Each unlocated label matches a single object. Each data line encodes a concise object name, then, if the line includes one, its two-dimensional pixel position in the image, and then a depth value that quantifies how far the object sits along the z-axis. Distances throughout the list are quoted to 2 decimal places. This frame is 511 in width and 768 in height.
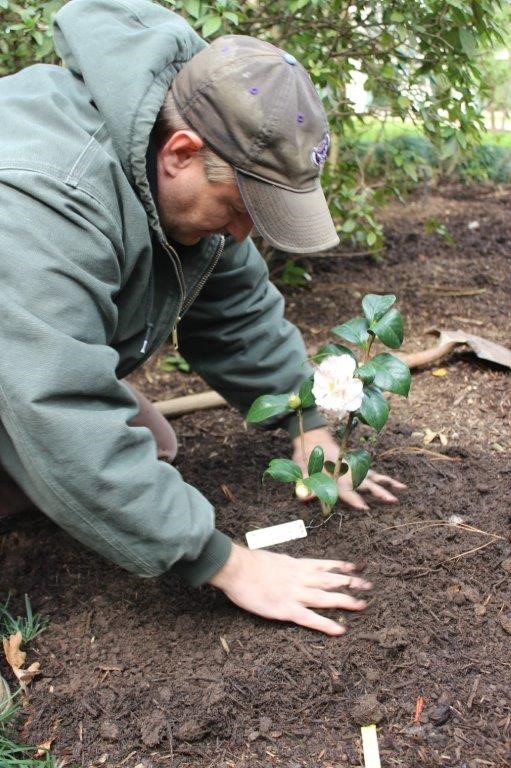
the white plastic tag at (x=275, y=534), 1.99
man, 1.42
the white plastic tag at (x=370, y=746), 1.46
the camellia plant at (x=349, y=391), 1.75
